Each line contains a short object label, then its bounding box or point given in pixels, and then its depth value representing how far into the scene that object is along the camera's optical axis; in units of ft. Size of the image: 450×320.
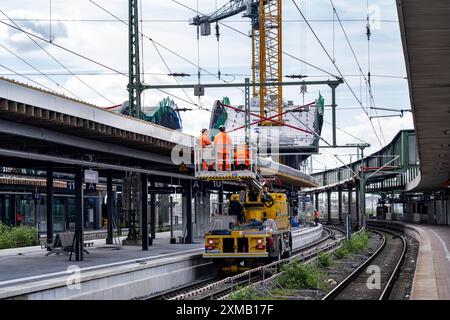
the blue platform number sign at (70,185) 172.37
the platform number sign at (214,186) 139.79
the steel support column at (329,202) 346.35
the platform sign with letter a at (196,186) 130.35
